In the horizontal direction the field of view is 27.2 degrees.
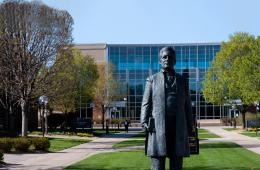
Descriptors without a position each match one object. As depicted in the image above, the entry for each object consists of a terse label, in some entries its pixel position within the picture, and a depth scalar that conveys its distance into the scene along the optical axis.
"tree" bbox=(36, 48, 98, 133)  36.97
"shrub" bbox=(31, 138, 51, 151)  29.53
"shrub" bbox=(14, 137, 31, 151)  28.75
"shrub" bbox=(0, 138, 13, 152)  28.20
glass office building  92.06
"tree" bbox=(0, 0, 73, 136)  35.03
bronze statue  8.55
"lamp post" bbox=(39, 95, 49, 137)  38.47
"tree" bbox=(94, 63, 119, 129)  73.50
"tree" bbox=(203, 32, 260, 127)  57.49
